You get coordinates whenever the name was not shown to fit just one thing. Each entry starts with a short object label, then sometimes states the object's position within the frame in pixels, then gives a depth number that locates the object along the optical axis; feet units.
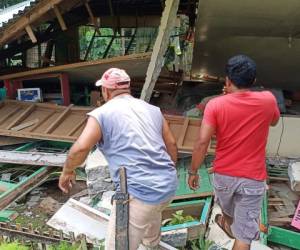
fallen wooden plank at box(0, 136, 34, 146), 19.52
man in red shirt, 9.02
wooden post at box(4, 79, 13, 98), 23.57
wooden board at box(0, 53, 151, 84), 21.07
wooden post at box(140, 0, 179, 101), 15.81
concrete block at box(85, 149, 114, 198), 14.55
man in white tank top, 8.39
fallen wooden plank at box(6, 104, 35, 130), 19.75
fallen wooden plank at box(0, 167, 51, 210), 14.46
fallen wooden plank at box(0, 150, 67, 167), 16.72
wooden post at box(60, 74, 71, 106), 23.04
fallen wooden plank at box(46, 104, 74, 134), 18.92
